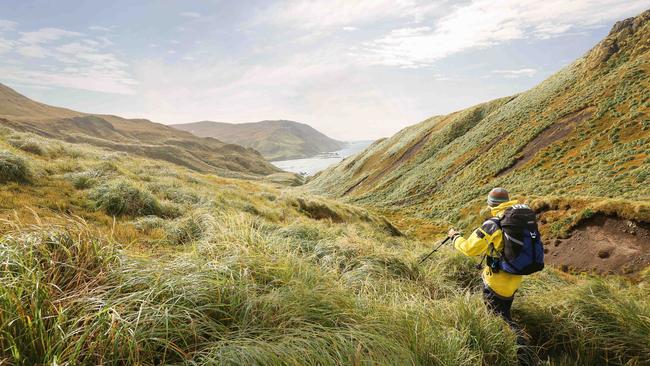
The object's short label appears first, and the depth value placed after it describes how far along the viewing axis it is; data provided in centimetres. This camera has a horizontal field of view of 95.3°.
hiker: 400
